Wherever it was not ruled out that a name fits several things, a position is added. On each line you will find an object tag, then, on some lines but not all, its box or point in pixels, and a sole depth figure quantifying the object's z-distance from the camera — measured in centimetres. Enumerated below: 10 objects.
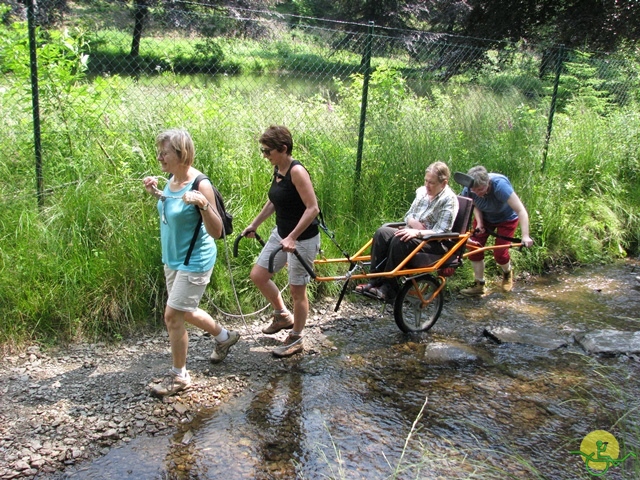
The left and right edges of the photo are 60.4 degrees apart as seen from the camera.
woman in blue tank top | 368
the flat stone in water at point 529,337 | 540
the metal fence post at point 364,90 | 628
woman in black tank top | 417
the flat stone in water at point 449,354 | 490
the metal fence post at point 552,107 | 813
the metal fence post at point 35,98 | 466
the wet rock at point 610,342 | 525
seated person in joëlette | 488
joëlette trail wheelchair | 485
